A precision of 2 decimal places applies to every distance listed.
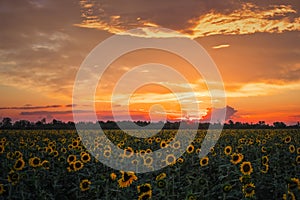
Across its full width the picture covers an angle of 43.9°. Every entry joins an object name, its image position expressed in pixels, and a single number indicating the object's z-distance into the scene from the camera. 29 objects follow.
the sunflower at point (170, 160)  10.54
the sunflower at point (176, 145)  13.55
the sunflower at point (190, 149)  12.24
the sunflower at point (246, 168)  8.77
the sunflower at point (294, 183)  6.99
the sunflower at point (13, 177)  8.25
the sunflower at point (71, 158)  10.10
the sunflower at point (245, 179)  7.98
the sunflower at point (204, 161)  10.37
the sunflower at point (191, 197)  6.68
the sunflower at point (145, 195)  6.82
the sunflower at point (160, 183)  8.04
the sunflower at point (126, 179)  7.97
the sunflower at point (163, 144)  14.52
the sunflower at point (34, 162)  9.35
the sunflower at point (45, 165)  9.90
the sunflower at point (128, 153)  11.93
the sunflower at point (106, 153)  11.93
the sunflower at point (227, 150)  11.55
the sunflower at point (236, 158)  9.41
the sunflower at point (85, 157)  10.19
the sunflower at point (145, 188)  6.90
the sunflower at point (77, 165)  9.68
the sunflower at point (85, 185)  8.64
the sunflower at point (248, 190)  7.83
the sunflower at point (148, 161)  10.76
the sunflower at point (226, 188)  7.29
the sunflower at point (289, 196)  6.34
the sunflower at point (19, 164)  9.06
